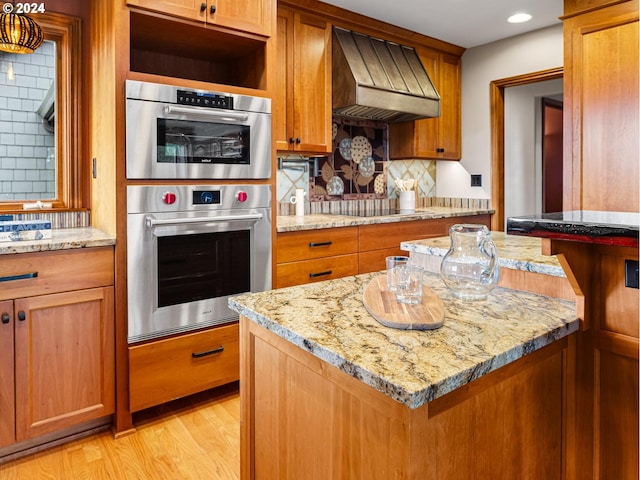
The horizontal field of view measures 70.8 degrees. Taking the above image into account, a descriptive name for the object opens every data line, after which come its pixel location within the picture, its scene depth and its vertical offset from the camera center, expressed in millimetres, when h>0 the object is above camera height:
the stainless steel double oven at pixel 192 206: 2084 +120
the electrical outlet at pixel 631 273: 1125 -111
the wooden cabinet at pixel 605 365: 1147 -356
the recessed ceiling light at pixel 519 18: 3367 +1612
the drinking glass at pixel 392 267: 1223 -103
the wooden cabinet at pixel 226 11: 2111 +1091
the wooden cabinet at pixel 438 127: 3926 +926
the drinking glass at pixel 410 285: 1167 -145
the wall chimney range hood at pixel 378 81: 3189 +1116
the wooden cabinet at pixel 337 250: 2703 -128
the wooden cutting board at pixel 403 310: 996 -193
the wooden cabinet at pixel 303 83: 2992 +1012
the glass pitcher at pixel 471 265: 1250 -98
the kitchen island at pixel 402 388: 798 -332
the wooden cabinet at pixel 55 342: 1849 -481
